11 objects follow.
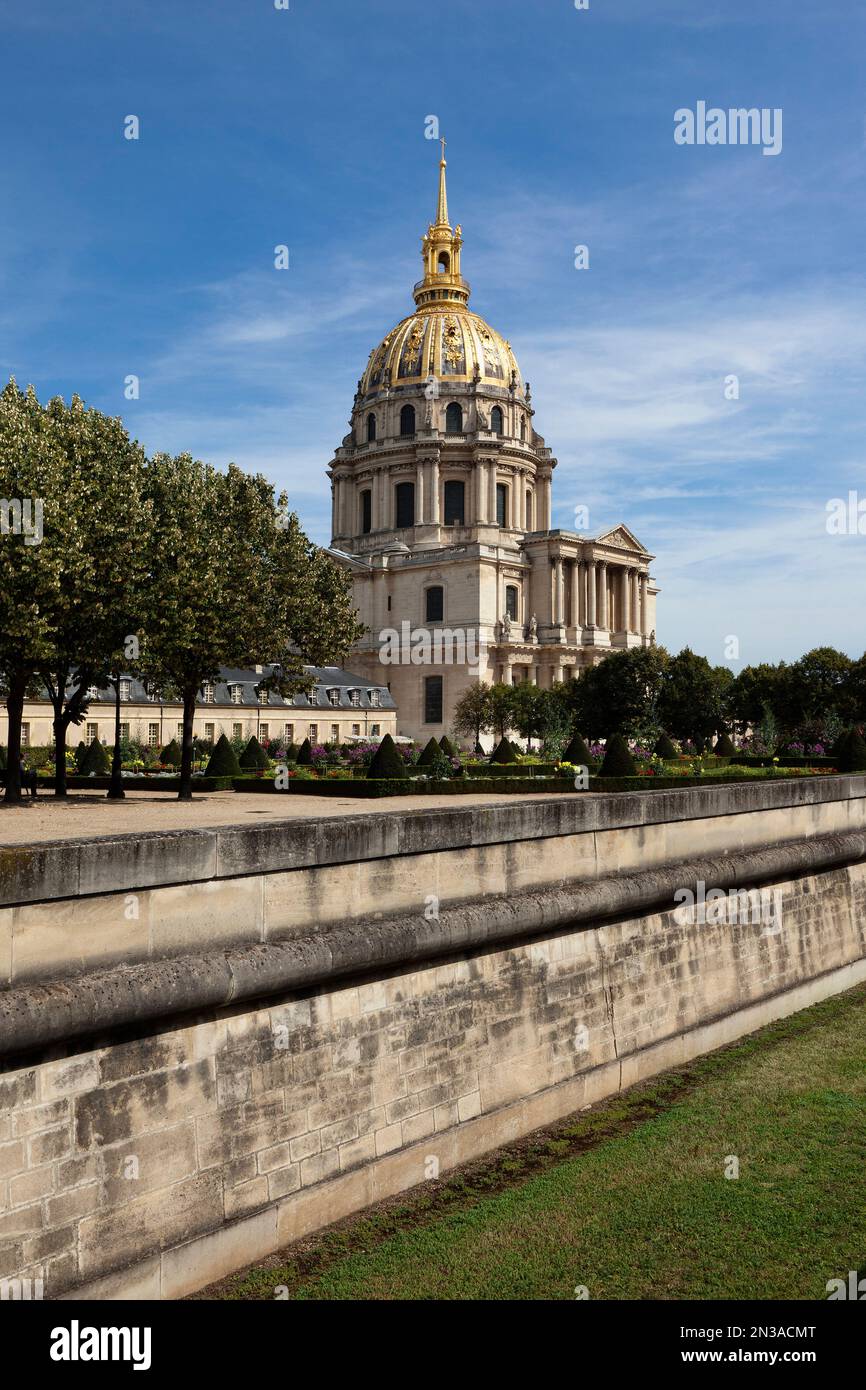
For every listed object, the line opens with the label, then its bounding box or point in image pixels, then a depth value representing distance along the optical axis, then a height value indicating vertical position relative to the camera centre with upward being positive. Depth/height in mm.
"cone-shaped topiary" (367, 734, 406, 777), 36000 -967
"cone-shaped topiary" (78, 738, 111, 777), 46781 -1069
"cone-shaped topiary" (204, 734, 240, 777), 39594 -991
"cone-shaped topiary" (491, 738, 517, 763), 47875 -924
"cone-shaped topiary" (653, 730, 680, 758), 47875 -826
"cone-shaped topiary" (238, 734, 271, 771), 44125 -931
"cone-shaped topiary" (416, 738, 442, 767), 47147 -959
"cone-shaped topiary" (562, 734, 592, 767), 44094 -919
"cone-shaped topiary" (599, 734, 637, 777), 36812 -1042
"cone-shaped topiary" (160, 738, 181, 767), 52688 -969
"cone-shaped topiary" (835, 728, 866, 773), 37531 -896
